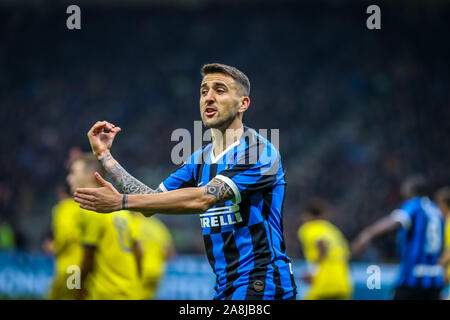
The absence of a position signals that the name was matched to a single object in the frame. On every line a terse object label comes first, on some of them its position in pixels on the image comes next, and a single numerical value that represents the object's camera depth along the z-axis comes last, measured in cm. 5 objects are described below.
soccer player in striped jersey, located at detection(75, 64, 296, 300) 802
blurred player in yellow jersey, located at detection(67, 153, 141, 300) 1326
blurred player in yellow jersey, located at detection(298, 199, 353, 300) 1914
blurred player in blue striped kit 1675
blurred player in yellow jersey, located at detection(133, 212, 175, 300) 1992
